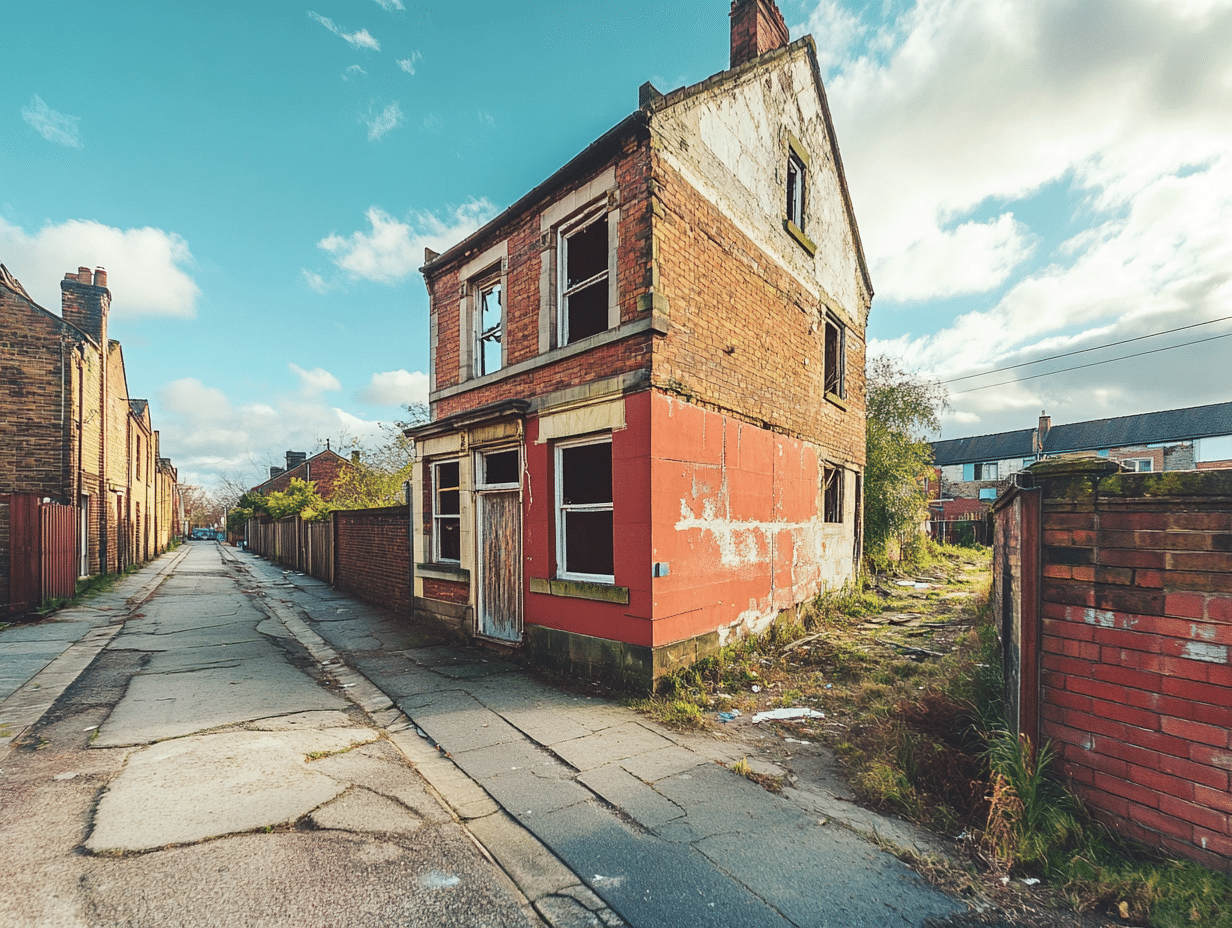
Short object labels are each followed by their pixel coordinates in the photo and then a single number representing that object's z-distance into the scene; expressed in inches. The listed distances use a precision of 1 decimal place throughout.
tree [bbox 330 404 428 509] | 812.6
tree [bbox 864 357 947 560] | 583.2
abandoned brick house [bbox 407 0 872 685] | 239.8
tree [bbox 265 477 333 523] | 1000.2
